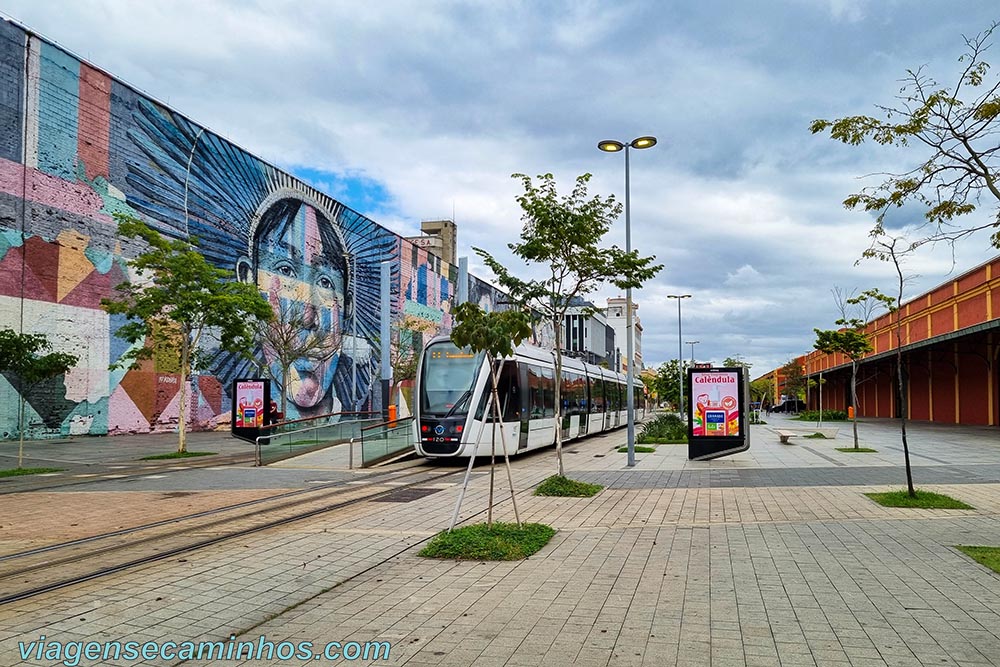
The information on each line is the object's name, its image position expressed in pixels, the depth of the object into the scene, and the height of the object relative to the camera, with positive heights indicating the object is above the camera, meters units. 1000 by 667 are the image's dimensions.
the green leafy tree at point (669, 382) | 59.69 +0.66
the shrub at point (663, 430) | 30.47 -1.73
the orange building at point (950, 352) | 30.92 +1.91
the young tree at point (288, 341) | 37.88 +2.79
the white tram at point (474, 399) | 18.75 -0.22
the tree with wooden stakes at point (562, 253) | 13.23 +2.55
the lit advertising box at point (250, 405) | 25.95 -0.47
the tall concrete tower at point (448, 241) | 82.81 +17.08
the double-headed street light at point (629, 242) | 17.20 +3.93
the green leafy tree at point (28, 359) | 17.25 +0.82
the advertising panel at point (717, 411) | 19.66 -0.58
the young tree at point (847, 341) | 27.33 +1.89
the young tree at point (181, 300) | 22.14 +2.83
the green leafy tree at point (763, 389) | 106.55 +0.04
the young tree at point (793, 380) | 80.62 +1.02
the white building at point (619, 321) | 139.29 +13.12
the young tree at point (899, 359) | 9.77 +0.47
